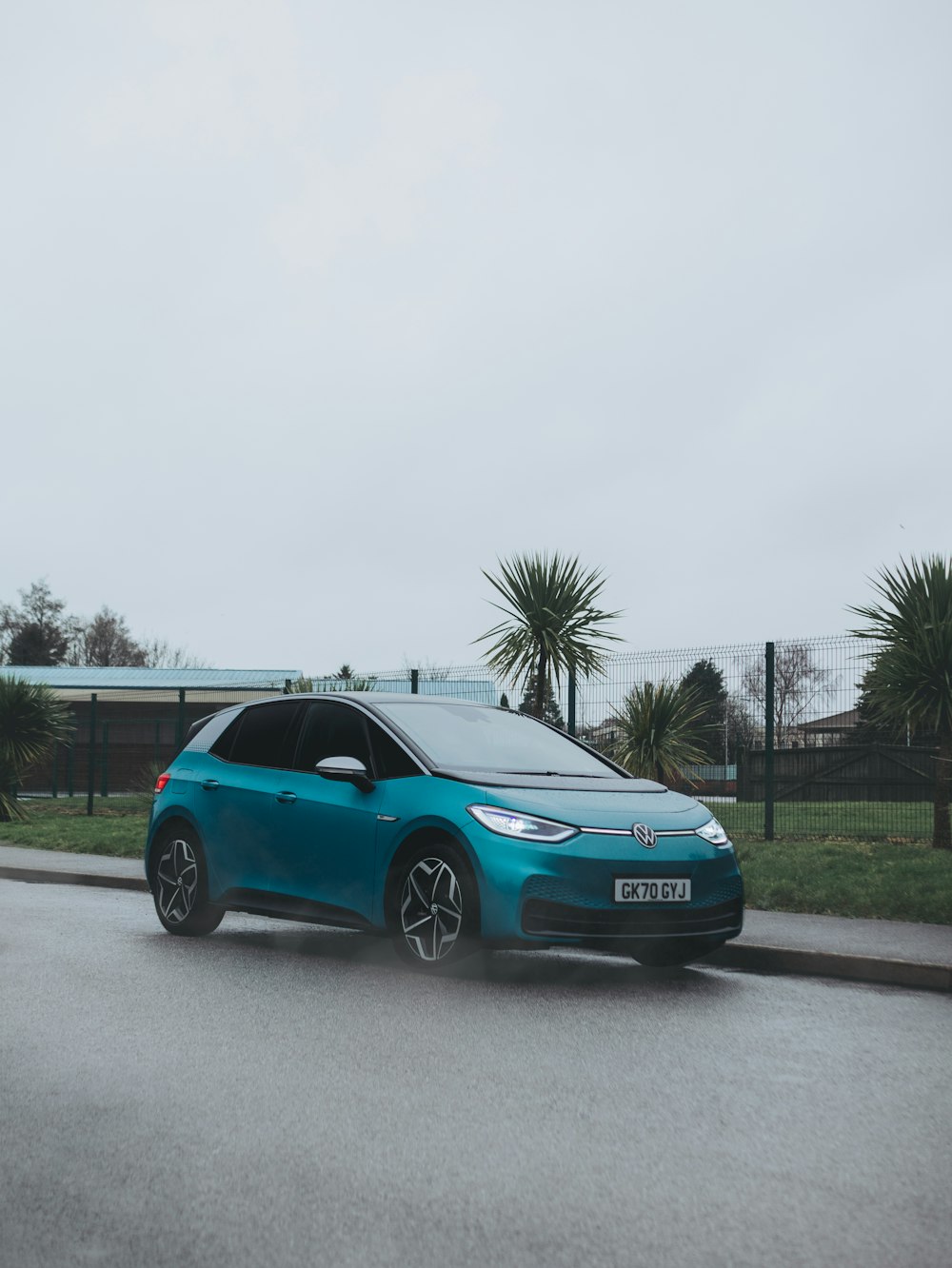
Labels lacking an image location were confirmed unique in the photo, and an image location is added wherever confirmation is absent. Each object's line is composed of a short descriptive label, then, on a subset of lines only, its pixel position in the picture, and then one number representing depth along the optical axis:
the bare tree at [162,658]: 87.50
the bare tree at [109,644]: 86.38
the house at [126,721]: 31.56
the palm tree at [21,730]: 23.88
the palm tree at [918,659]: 13.45
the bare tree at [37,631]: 81.81
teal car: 7.48
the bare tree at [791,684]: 14.47
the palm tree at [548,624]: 16.45
